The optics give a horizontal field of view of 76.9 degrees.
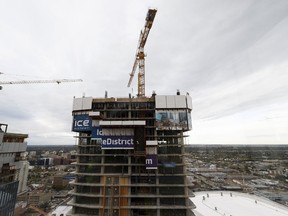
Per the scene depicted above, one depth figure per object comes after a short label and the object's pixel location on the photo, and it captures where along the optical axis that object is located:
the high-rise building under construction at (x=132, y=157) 50.19
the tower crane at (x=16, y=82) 93.25
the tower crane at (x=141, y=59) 71.69
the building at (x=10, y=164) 58.42
